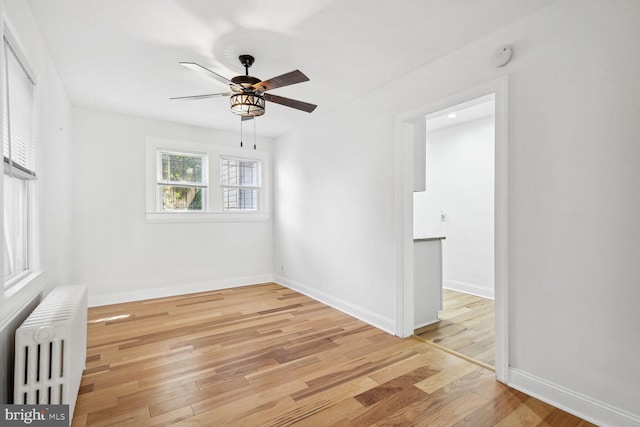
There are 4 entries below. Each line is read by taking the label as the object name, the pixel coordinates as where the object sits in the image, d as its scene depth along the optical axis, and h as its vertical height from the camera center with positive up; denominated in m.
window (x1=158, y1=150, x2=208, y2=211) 4.73 +0.45
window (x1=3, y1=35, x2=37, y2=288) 1.84 +0.32
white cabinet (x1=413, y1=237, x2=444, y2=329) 3.50 -0.78
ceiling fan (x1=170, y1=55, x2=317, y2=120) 2.40 +0.94
